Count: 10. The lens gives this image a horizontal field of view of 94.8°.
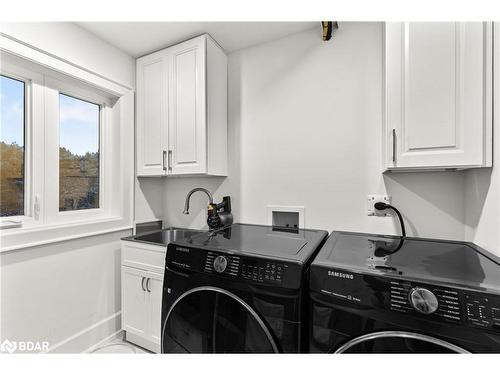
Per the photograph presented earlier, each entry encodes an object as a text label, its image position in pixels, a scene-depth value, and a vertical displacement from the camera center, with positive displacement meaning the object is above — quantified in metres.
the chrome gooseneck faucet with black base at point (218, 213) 1.72 -0.21
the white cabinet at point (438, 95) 0.96 +0.41
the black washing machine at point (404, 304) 0.64 -0.36
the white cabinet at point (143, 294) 1.59 -0.78
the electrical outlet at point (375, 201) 1.44 -0.10
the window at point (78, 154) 1.71 +0.25
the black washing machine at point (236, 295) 0.88 -0.47
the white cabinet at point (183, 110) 1.67 +0.59
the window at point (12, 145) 1.41 +0.25
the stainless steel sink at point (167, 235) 1.86 -0.43
